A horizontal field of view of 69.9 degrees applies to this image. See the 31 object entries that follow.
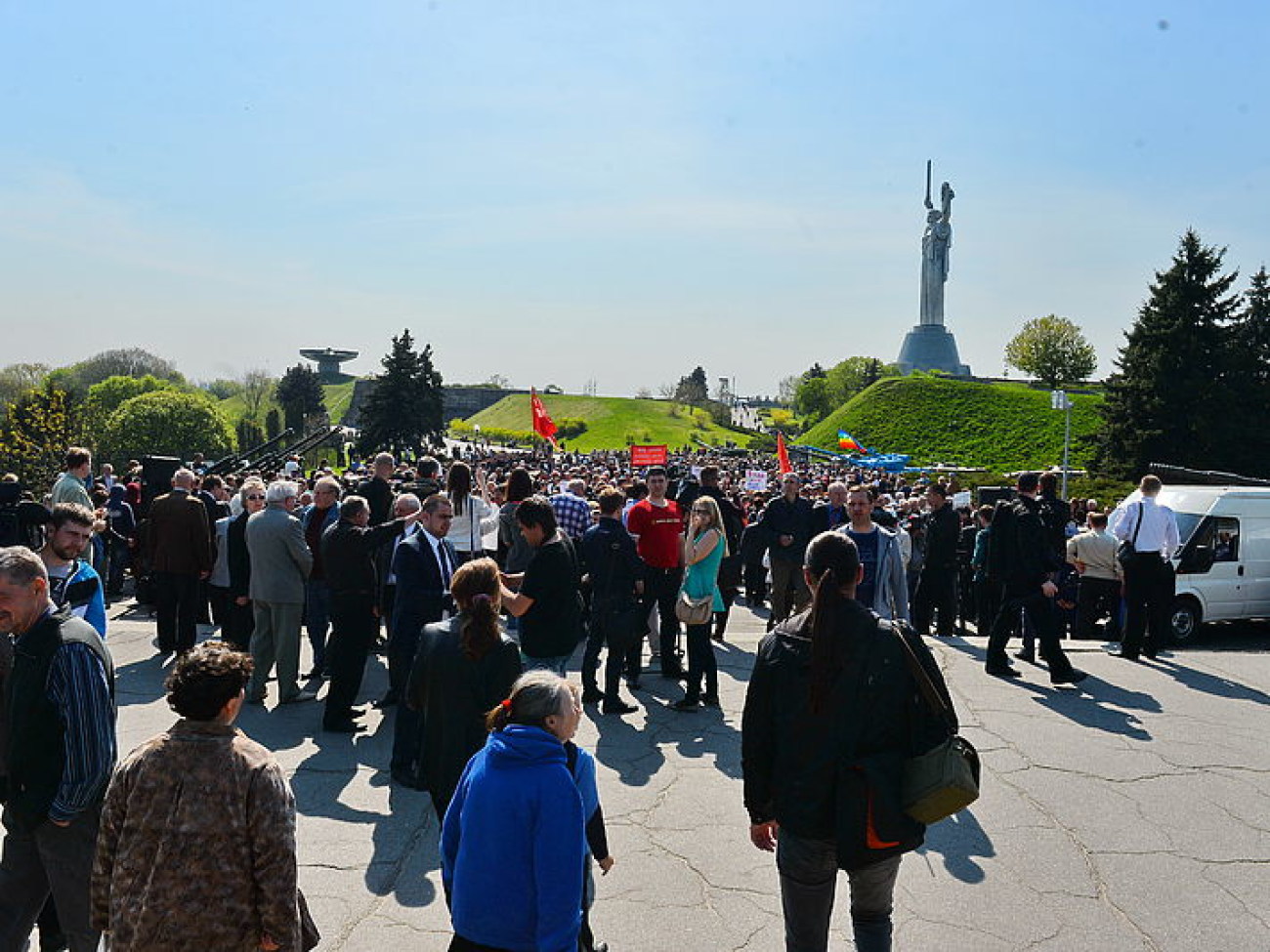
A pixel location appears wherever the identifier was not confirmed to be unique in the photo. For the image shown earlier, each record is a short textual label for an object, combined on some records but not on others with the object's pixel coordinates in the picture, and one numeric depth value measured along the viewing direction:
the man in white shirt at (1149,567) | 9.45
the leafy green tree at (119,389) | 84.94
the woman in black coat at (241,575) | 8.32
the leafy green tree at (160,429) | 59.53
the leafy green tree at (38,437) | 30.58
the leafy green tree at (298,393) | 78.25
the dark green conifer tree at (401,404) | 42.72
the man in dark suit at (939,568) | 11.18
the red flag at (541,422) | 18.88
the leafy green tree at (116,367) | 103.69
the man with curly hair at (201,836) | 2.58
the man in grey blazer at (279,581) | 7.62
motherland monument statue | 97.94
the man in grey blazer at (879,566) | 6.95
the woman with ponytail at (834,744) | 3.13
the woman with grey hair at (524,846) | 2.67
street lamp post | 31.83
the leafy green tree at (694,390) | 113.75
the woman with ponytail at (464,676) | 4.13
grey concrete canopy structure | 163.12
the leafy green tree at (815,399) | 112.38
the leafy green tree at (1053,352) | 89.56
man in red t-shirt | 8.01
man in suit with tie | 6.25
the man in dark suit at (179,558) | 8.58
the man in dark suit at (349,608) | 7.04
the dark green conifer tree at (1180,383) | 36.72
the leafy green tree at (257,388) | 119.19
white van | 11.87
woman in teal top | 7.71
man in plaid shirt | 9.86
